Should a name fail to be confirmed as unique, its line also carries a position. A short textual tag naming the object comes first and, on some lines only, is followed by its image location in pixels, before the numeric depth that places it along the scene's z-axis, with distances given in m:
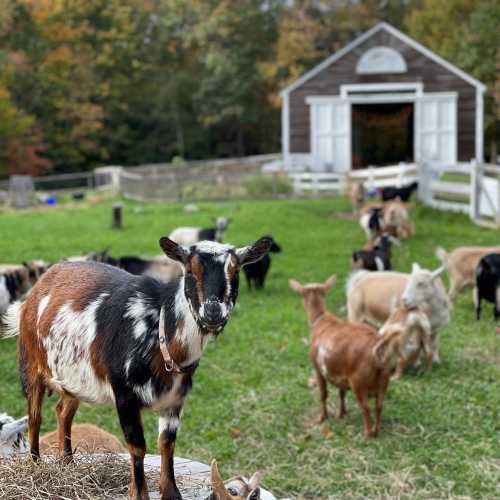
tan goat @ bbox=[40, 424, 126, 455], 5.19
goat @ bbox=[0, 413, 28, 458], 5.07
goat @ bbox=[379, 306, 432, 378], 8.48
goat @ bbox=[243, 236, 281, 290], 13.18
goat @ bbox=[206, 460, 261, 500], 3.95
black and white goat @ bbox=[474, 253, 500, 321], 10.92
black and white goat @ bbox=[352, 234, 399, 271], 12.55
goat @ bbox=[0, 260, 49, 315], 10.42
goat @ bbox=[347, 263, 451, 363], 9.11
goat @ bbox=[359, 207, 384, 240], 16.53
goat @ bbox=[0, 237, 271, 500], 3.76
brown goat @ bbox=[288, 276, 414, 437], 7.25
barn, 29.47
